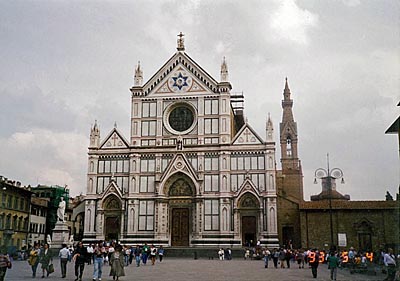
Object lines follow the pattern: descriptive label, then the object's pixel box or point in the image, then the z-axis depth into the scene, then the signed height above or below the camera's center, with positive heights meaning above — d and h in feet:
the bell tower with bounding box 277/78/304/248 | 159.53 +27.74
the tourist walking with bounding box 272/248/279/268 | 105.50 -6.28
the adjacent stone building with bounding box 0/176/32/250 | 158.30 +5.47
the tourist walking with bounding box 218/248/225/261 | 135.74 -6.97
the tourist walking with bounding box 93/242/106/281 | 62.49 -4.99
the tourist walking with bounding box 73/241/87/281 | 63.72 -4.05
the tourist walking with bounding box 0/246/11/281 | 51.49 -3.93
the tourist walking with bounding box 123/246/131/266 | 116.46 -6.36
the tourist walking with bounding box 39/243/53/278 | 70.18 -4.46
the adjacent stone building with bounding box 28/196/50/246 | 194.49 +4.23
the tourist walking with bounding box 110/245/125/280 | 65.46 -4.73
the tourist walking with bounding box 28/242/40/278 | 69.15 -4.60
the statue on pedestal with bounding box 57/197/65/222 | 142.64 +5.90
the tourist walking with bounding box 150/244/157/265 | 110.28 -5.81
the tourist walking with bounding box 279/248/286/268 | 107.47 -5.94
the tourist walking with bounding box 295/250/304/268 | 105.06 -6.05
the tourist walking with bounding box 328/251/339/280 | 72.18 -4.89
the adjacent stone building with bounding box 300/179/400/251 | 147.33 +2.40
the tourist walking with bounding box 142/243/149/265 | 117.29 -6.61
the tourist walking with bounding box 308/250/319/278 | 76.98 -4.88
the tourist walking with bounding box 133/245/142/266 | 105.70 -6.77
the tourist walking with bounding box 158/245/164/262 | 124.23 -6.33
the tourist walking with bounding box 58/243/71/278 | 69.51 -4.44
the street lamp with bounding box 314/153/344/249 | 115.03 +14.33
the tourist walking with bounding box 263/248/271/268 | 106.22 -5.84
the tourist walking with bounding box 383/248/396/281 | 66.18 -5.27
